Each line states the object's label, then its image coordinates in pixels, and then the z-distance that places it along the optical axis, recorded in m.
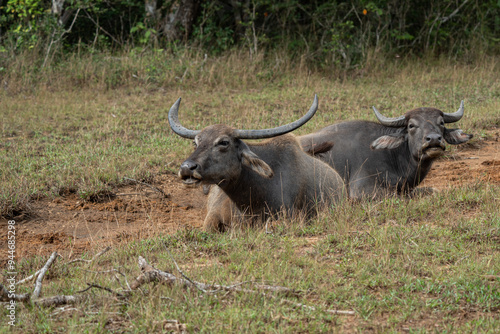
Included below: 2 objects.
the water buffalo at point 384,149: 13.80
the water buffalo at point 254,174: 11.21
